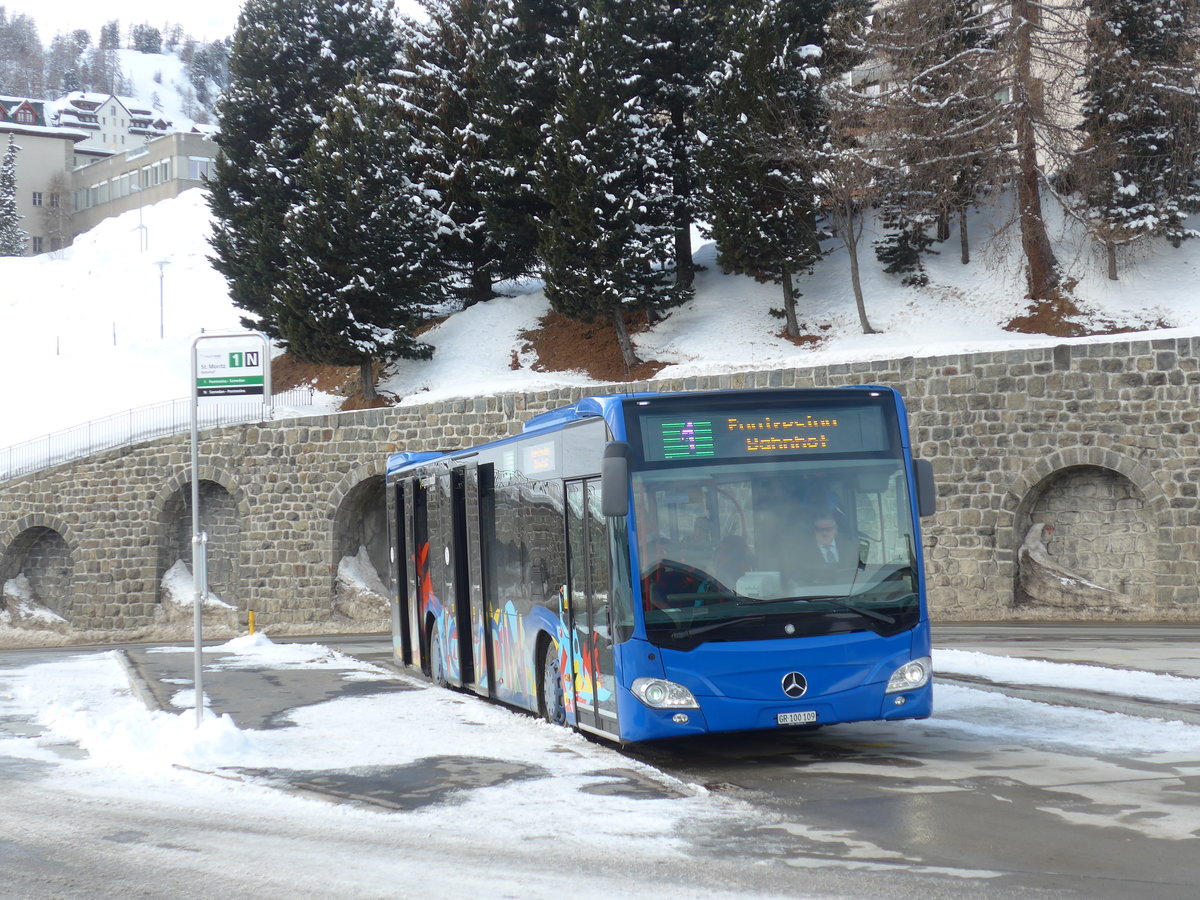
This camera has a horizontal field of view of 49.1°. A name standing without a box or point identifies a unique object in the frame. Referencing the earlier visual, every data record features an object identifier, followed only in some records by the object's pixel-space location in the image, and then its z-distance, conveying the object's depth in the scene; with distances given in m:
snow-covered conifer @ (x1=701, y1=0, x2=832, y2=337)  32.66
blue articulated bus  8.97
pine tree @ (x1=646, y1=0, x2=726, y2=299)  35.25
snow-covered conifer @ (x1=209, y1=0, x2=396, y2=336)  41.25
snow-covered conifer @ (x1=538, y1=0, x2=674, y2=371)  33.78
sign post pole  10.94
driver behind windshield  9.16
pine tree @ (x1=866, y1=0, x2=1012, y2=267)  28.17
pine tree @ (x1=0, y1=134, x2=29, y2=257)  99.69
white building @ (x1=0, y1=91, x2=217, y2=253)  102.25
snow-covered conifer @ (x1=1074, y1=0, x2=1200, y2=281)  29.05
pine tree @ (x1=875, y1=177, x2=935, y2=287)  33.44
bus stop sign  11.01
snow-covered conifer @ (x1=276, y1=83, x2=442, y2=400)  36.88
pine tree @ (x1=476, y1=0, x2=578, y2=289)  36.19
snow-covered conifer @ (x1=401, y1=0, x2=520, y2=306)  37.84
